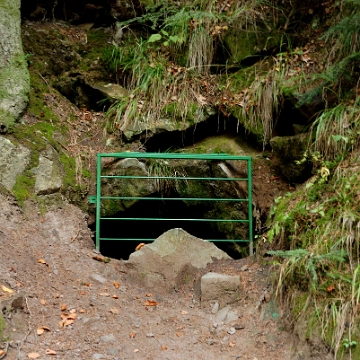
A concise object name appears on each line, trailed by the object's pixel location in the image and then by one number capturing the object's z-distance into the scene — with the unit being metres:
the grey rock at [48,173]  4.94
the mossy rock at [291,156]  5.00
